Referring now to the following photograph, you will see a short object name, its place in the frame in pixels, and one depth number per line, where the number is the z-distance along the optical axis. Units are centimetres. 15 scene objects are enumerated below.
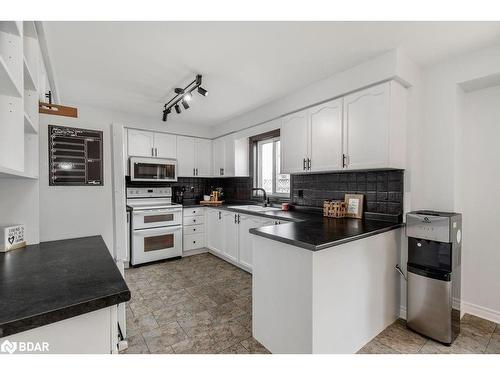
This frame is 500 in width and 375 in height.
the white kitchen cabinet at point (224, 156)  417
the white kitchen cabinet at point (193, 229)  396
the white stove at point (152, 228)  347
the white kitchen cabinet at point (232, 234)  315
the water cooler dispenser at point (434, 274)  180
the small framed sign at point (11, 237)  123
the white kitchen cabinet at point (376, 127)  203
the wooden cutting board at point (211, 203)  430
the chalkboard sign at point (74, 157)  155
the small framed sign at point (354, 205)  248
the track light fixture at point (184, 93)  241
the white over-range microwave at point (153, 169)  370
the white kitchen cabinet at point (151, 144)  380
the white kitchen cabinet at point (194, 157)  433
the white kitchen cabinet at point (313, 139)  243
